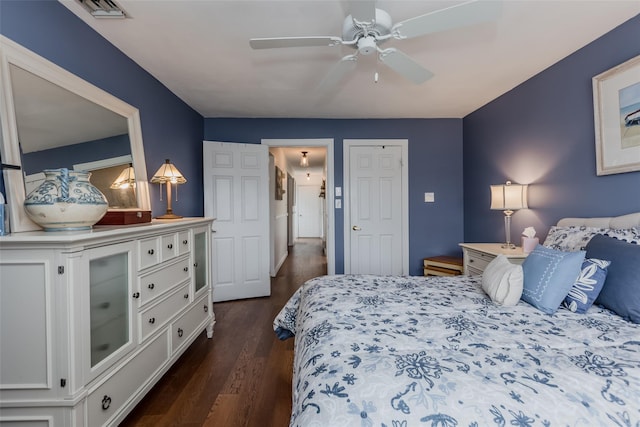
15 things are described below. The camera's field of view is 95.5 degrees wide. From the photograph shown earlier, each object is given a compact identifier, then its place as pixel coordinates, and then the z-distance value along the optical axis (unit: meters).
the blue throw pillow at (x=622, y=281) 1.30
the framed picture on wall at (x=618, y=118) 1.83
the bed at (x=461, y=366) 0.75
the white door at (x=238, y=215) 3.61
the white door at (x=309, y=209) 10.26
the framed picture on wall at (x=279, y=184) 5.51
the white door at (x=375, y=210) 3.92
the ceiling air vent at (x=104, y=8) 1.68
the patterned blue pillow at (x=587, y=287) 1.40
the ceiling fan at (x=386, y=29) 1.33
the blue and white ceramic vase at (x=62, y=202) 1.31
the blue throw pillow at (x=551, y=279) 1.41
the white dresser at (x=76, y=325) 1.16
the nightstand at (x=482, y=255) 2.35
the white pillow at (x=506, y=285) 1.46
